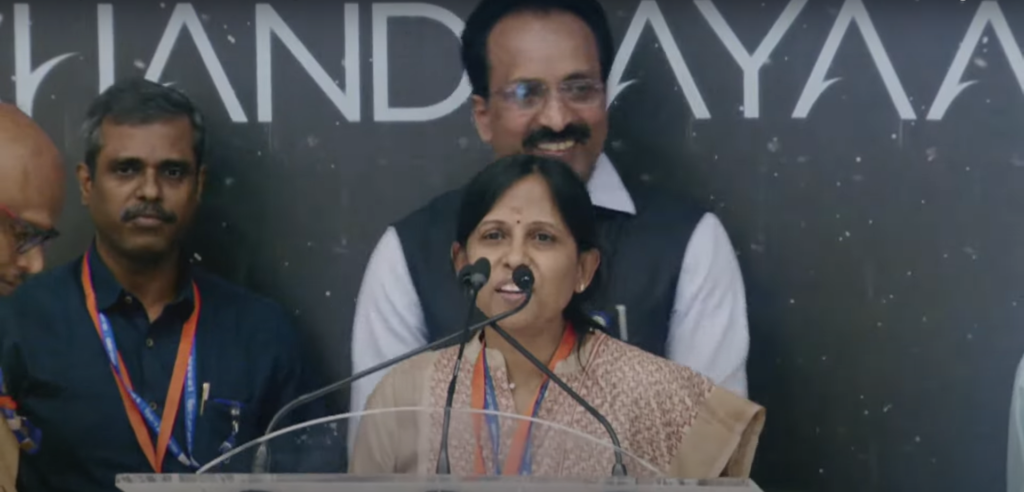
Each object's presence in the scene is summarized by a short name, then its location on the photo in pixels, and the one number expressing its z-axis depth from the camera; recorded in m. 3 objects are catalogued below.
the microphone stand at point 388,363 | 4.90
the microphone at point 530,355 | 5.17
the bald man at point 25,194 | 6.26
